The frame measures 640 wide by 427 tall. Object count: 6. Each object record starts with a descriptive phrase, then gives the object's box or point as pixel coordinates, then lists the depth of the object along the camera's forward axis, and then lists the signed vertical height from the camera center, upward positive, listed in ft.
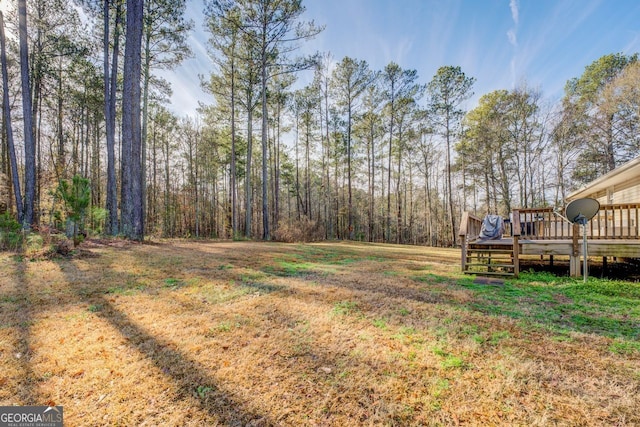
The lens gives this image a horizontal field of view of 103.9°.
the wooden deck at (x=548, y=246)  17.31 -2.00
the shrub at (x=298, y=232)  44.96 -2.15
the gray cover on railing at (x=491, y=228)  25.34 -0.91
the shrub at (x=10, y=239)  20.71 -1.36
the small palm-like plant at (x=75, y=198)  19.67 +1.95
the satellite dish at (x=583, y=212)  16.08 +0.44
